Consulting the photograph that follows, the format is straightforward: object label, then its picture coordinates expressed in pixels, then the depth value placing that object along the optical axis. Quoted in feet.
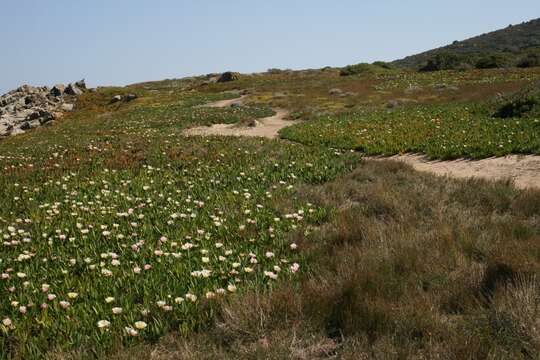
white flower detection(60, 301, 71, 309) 14.98
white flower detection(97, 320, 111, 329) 13.37
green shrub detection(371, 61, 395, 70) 286.97
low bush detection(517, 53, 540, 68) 198.29
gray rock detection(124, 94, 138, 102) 194.99
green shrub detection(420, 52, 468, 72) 228.02
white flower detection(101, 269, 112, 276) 17.42
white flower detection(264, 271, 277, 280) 16.69
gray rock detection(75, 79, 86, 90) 250.02
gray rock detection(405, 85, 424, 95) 126.62
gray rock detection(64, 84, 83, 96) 228.84
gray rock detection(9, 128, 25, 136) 140.17
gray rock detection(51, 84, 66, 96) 228.53
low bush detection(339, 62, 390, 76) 253.85
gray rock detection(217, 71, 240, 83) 266.98
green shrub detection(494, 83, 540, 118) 58.65
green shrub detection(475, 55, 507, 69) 211.96
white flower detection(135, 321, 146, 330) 13.35
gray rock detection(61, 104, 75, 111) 179.83
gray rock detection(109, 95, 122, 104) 193.47
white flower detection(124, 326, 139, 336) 13.01
